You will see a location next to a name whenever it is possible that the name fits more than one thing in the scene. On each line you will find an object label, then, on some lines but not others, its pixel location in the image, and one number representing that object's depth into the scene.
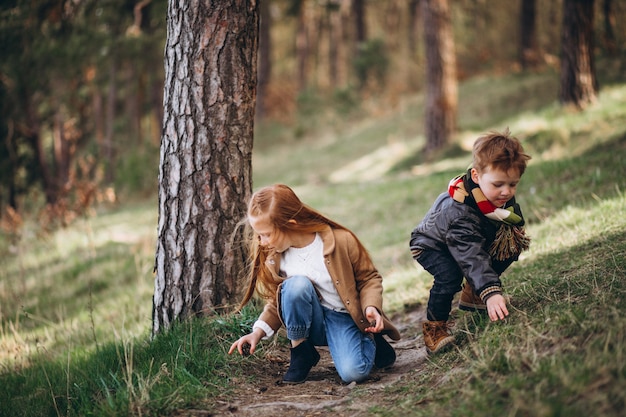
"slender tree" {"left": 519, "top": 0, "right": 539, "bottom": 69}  15.65
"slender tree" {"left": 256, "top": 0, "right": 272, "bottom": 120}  21.30
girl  3.40
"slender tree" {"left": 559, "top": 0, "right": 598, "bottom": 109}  9.12
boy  3.16
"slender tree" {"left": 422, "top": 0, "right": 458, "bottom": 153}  10.77
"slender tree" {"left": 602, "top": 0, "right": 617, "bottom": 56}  12.12
